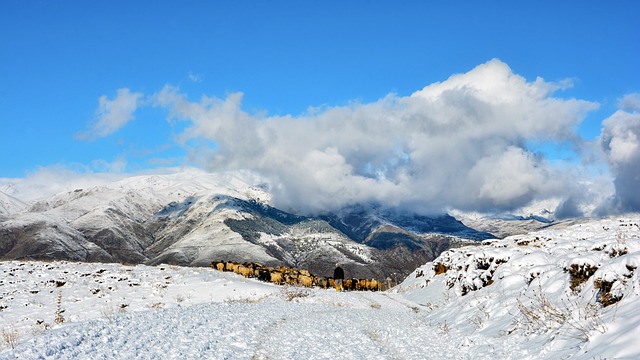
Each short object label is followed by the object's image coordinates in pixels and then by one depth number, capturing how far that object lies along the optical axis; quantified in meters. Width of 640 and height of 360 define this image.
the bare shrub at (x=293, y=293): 40.17
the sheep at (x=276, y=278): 55.97
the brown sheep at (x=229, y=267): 64.75
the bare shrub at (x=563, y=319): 13.21
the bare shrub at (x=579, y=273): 17.97
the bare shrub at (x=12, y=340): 13.55
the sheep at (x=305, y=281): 58.65
